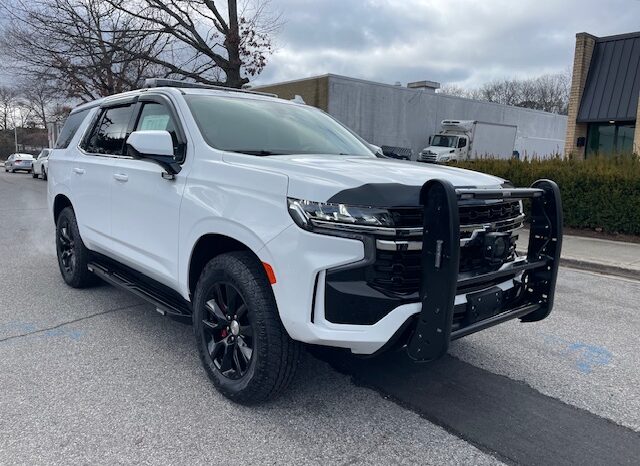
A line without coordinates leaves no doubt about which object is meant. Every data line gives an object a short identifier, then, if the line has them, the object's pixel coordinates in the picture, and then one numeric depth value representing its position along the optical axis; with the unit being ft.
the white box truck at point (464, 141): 83.05
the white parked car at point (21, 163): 120.37
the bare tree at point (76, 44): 58.54
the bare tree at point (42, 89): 69.44
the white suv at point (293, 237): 8.45
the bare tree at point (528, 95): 223.06
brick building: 55.36
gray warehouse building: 76.13
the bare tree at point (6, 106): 242.19
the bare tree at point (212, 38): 60.70
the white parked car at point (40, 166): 86.74
